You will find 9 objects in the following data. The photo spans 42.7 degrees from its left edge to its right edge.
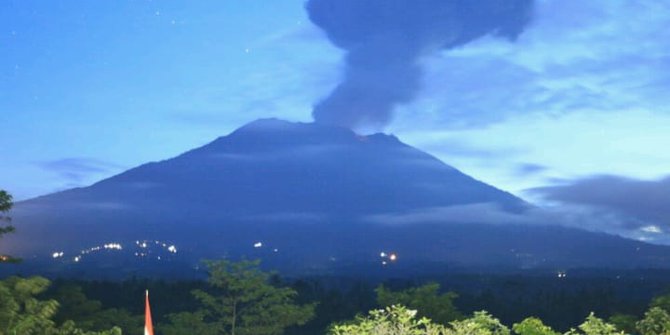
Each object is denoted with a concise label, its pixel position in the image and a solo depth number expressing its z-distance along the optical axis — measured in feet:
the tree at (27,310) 37.37
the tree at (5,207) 39.78
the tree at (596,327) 33.73
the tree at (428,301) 61.62
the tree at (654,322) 47.01
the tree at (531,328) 36.45
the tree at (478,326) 29.99
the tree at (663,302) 57.88
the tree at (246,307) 64.59
